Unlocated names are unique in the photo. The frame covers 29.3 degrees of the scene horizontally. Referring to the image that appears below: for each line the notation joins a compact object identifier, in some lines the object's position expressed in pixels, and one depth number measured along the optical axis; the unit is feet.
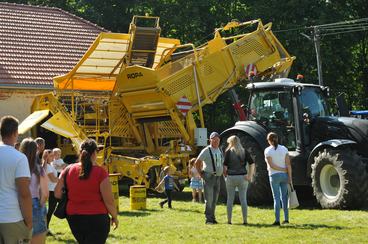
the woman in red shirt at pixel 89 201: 23.85
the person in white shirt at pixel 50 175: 35.63
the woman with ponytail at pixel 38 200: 26.53
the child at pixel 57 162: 42.54
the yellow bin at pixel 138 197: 49.96
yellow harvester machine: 57.41
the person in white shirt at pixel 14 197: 20.72
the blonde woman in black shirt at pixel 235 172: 41.23
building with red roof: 75.25
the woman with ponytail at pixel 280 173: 39.99
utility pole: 99.09
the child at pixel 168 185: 51.62
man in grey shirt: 41.22
